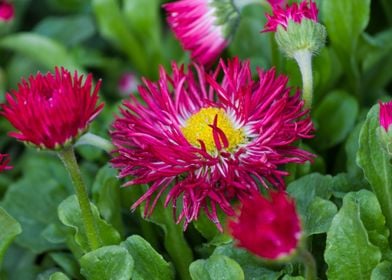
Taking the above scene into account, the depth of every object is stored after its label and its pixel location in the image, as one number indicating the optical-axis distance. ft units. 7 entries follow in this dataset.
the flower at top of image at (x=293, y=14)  1.34
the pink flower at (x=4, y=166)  1.29
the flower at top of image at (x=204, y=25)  1.48
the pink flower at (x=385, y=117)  1.27
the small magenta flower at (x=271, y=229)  1.11
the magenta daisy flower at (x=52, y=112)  1.23
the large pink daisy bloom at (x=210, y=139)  1.32
